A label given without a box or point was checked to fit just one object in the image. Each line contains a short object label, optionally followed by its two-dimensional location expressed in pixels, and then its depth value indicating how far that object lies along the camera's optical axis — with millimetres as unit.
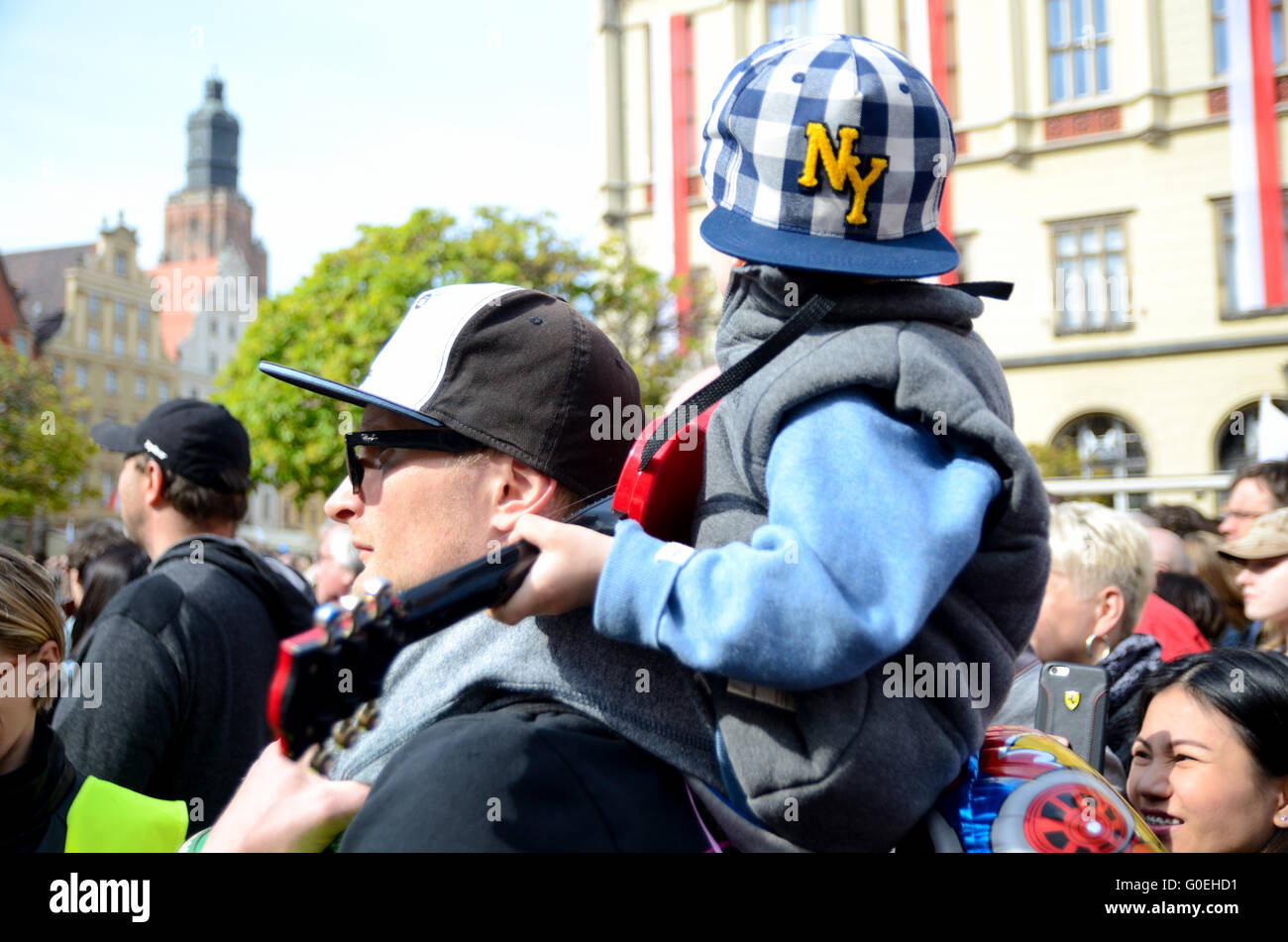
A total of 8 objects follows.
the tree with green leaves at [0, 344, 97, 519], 31719
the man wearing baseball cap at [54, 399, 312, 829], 3051
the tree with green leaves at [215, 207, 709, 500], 19109
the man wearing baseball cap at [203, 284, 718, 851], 1330
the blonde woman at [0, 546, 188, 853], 2365
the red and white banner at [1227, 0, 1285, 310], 20984
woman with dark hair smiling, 2494
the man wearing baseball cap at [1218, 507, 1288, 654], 4125
